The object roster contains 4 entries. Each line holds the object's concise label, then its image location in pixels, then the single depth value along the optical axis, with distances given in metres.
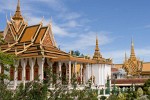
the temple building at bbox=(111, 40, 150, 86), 47.30
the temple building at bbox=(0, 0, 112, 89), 27.44
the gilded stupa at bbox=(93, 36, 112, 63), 38.75
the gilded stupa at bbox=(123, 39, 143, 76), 48.27
